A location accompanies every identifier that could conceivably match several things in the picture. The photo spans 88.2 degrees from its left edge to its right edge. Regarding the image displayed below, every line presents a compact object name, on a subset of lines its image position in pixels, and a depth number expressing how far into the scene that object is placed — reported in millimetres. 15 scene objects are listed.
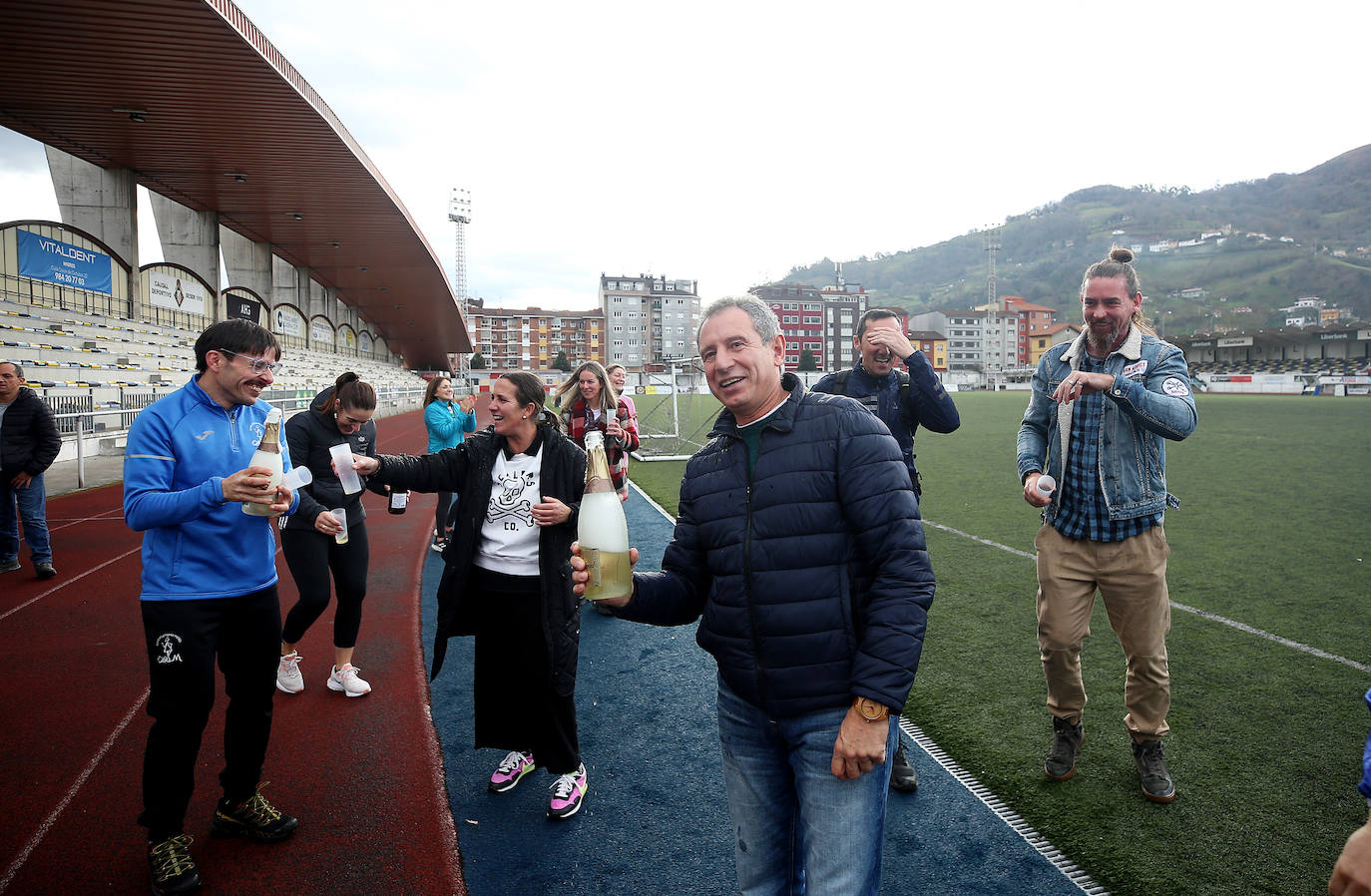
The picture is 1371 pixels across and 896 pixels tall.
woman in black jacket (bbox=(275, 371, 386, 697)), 3957
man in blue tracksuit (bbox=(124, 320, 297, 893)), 2488
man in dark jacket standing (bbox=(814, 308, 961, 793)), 3189
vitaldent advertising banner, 18233
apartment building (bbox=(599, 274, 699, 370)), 104562
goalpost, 18234
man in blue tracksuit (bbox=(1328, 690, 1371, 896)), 1029
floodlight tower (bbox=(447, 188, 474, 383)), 71950
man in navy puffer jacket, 1629
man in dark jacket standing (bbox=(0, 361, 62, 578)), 6766
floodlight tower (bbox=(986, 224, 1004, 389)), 102200
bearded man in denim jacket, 2982
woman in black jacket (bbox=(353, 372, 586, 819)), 3123
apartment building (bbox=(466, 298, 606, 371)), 107062
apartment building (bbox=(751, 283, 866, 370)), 104938
